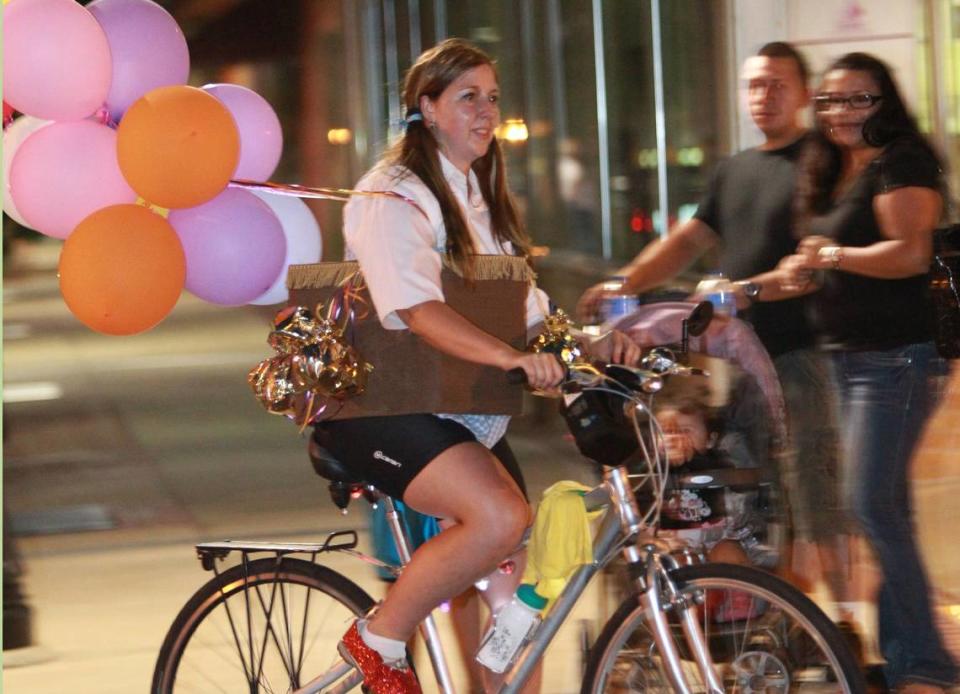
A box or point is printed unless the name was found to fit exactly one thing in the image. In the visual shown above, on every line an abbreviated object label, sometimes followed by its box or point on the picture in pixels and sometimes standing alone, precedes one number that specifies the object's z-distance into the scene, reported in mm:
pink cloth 8430
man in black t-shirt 9602
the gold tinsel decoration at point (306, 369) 7062
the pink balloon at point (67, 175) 8016
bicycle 6723
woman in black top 8594
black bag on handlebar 6902
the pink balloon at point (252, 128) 8680
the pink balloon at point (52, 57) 7836
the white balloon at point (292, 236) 8641
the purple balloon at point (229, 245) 8187
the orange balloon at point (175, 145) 7687
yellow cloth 6910
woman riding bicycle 6922
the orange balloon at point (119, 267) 7723
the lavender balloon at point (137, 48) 8281
